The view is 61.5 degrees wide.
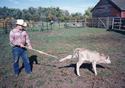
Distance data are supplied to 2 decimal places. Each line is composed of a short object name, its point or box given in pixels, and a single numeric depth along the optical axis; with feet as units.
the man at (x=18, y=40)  12.39
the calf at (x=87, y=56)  12.94
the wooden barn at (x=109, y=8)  64.51
